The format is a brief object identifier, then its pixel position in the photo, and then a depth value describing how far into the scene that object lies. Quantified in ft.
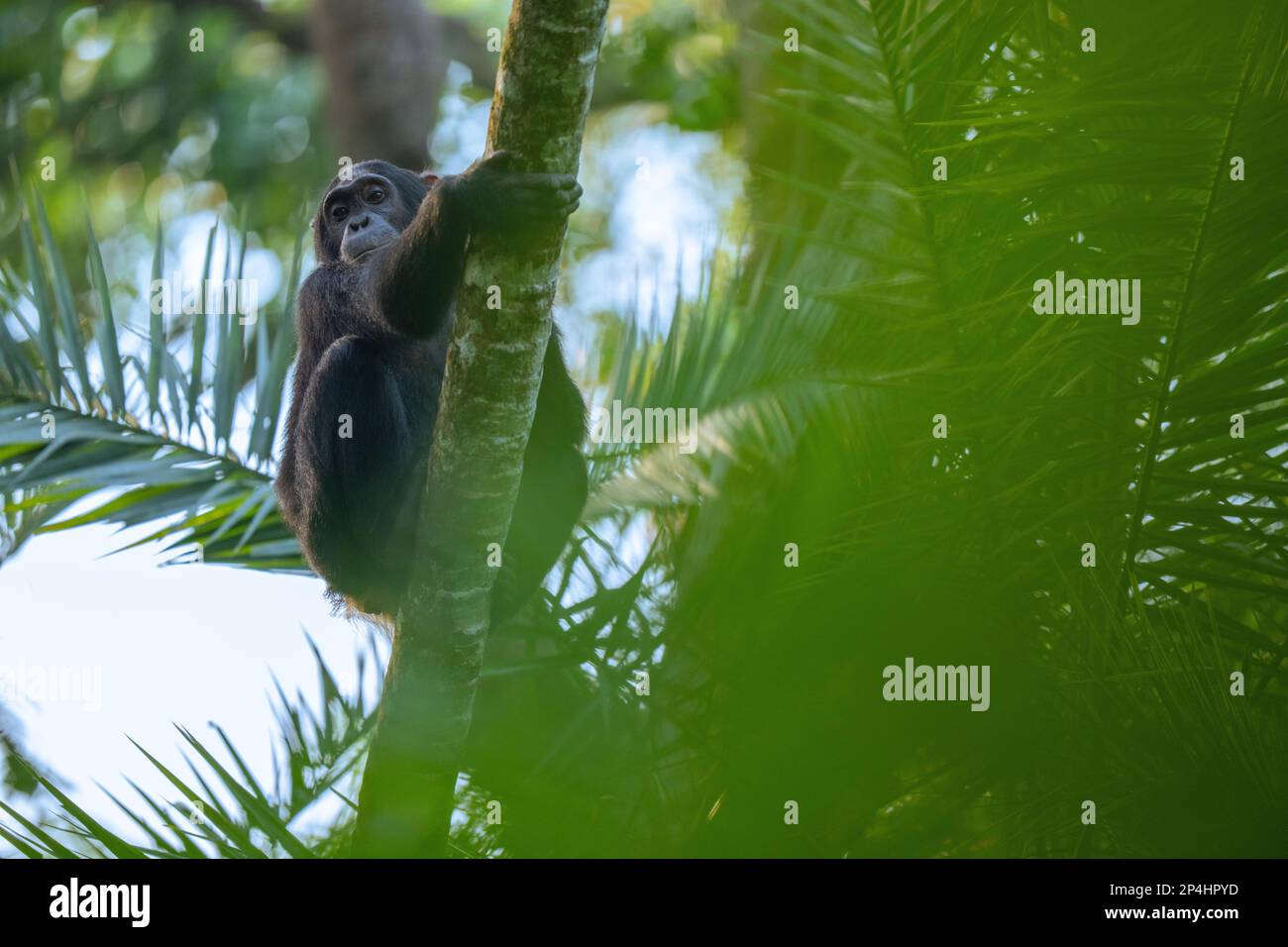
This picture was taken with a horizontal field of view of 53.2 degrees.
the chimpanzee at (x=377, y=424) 17.92
